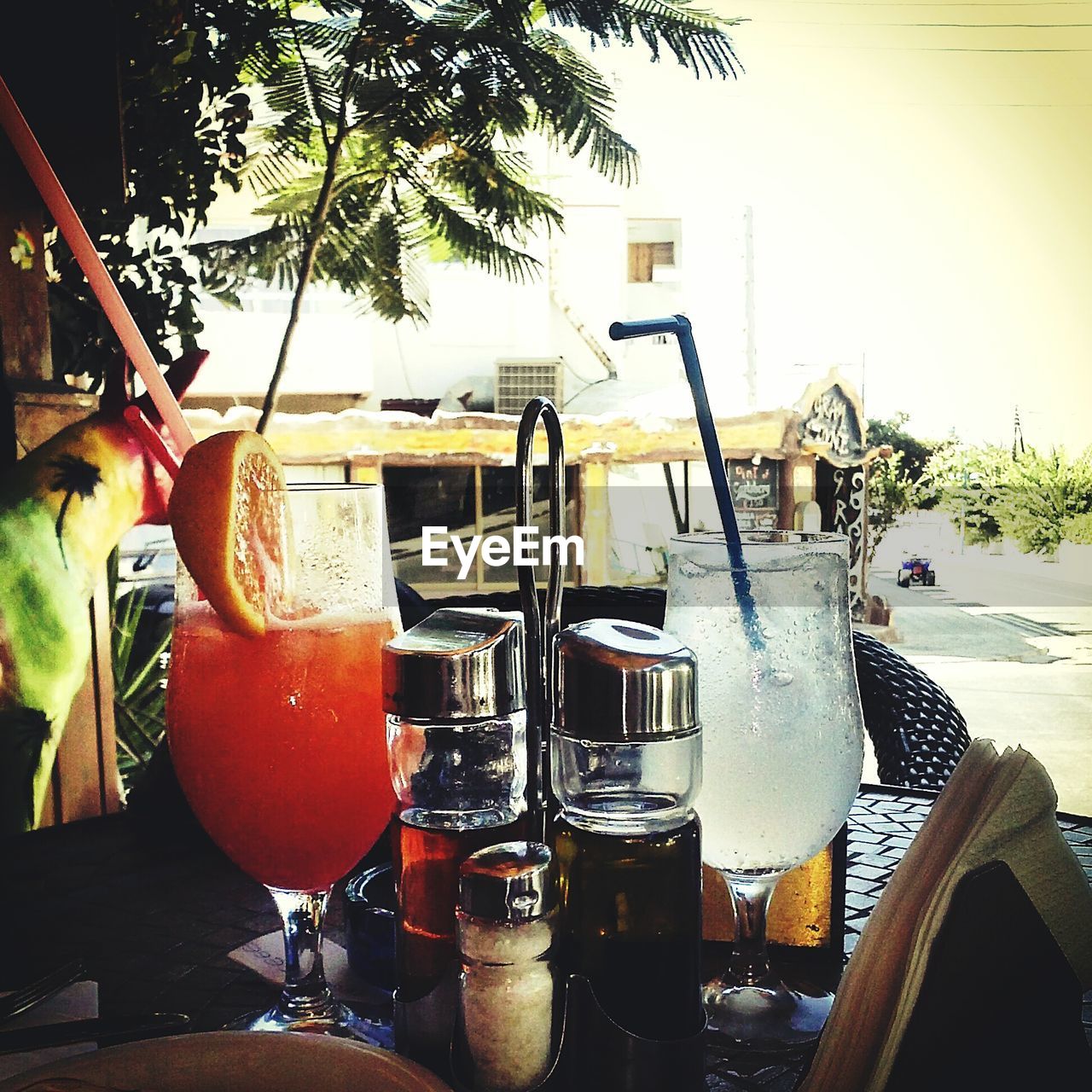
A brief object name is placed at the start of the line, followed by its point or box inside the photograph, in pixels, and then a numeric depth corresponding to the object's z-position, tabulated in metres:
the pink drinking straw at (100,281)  0.58
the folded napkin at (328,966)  0.53
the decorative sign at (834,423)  5.79
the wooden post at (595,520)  5.58
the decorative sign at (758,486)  5.67
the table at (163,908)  0.53
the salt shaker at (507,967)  0.37
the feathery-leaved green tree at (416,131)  4.43
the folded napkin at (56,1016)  0.44
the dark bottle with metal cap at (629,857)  0.40
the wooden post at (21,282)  1.69
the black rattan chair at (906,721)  1.07
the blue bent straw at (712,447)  0.51
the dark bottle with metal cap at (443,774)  0.40
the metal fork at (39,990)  0.48
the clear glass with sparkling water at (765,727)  0.50
